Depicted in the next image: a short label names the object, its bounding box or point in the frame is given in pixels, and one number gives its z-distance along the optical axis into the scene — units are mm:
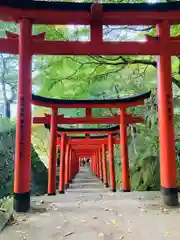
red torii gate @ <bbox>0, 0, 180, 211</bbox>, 4715
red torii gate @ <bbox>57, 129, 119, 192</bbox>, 13227
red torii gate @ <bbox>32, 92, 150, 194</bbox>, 8398
